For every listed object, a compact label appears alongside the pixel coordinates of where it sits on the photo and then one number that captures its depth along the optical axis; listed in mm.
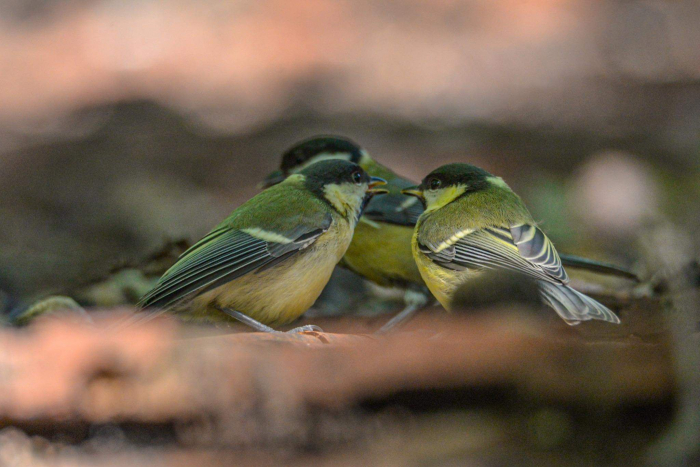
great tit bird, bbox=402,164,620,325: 4190
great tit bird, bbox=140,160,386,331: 4206
